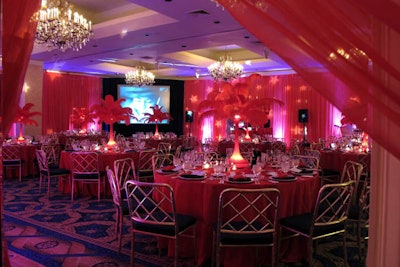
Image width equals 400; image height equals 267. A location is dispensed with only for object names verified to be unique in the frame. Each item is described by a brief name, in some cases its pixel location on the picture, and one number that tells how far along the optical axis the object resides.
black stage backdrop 15.93
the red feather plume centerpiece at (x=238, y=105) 4.04
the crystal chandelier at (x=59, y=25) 6.06
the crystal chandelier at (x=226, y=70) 10.52
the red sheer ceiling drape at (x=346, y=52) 1.25
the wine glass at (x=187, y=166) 4.12
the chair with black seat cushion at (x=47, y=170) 6.33
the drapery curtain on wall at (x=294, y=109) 13.05
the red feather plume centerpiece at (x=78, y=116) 11.37
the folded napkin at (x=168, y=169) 4.01
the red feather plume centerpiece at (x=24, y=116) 8.46
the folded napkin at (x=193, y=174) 3.63
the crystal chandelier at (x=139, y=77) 12.62
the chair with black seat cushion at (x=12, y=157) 7.72
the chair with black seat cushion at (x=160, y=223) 3.09
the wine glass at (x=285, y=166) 3.99
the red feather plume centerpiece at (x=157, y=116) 10.60
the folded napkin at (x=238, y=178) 3.46
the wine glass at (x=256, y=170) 3.75
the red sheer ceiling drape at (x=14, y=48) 1.69
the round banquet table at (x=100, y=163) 6.33
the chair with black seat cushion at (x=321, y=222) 3.05
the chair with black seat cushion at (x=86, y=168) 6.02
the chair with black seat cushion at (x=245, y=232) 2.88
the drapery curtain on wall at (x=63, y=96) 14.18
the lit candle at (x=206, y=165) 4.34
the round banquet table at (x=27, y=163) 8.14
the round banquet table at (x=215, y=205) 3.35
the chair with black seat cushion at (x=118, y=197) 3.75
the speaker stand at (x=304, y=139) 11.22
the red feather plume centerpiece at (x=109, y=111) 6.41
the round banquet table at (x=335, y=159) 6.52
